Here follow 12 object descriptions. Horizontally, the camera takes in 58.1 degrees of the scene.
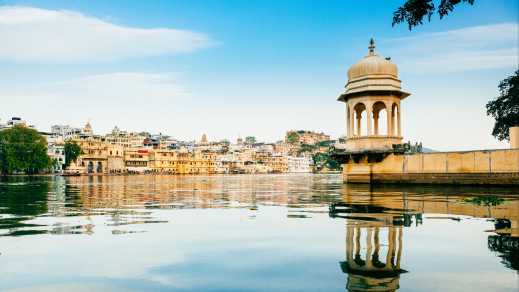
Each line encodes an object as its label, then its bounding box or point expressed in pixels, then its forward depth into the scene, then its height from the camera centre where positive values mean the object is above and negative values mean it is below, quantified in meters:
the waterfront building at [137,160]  149.50 +1.30
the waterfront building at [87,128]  175.62 +13.66
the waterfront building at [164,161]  155.01 +0.97
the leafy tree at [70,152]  126.56 +3.37
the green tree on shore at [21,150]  95.00 +3.03
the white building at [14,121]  148.43 +14.01
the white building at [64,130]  169.05 +12.80
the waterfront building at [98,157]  138.25 +2.23
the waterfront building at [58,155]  129.50 +2.64
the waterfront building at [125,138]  163.15 +9.35
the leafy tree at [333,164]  187.85 -0.49
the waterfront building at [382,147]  25.62 +0.97
